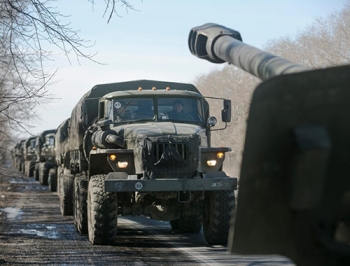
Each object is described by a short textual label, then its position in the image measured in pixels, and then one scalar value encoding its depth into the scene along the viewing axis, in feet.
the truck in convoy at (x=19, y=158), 172.16
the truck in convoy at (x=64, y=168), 55.47
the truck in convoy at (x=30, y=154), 138.04
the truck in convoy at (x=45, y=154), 107.24
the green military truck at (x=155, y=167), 34.37
